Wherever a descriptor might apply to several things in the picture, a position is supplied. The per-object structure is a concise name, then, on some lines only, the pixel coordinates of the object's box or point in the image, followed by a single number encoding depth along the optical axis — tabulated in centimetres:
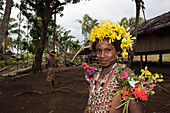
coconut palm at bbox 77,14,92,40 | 3389
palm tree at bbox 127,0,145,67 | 646
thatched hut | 697
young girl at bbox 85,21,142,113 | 135
